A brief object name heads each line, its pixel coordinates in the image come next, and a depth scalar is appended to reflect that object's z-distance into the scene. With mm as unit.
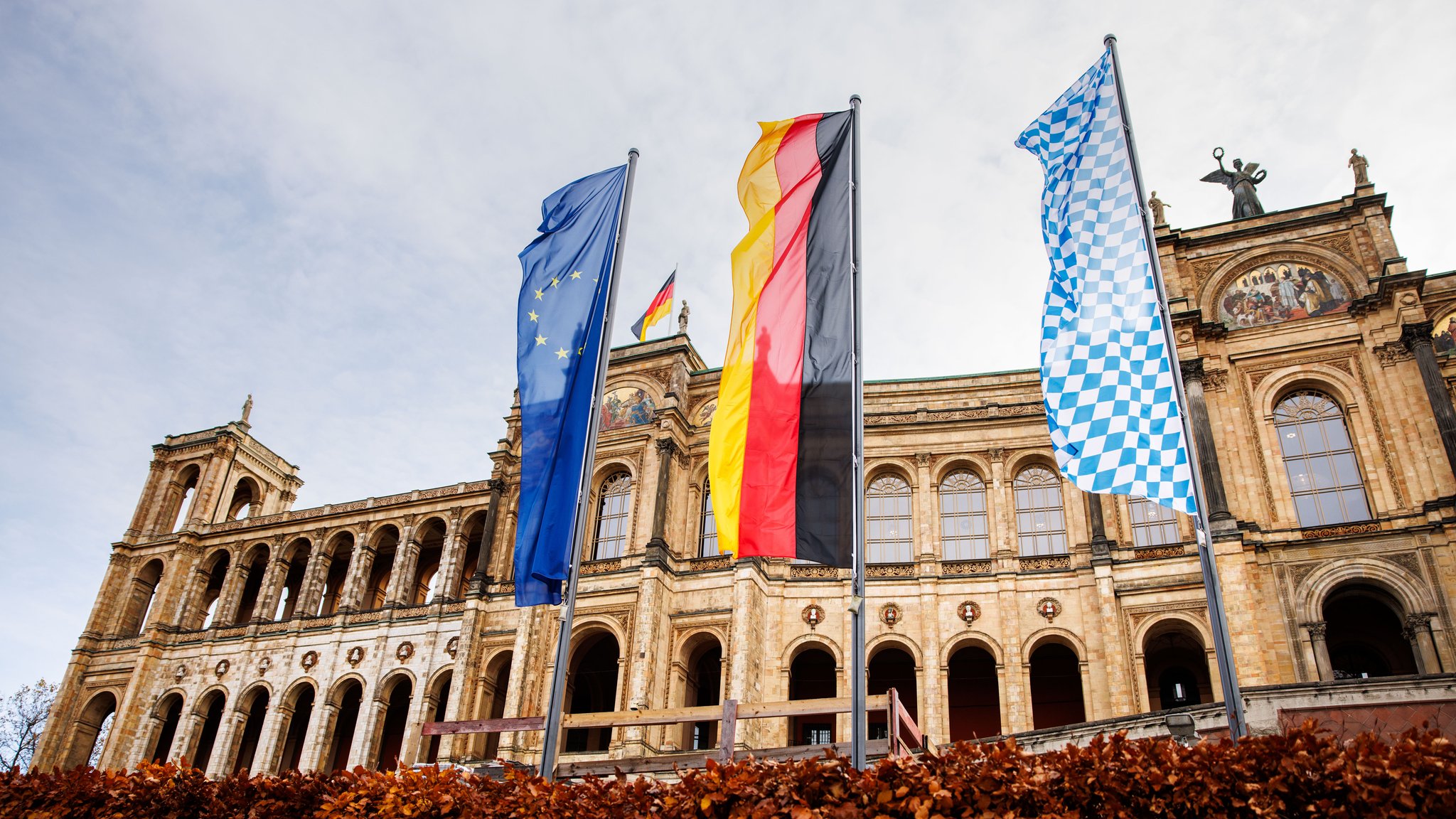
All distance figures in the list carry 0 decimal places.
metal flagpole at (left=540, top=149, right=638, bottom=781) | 13539
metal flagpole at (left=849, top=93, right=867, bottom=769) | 11555
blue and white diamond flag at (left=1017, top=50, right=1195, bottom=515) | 12805
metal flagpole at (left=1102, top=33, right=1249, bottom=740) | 10758
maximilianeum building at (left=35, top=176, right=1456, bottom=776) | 27438
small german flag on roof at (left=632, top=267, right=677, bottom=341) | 38469
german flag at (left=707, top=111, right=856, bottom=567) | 13586
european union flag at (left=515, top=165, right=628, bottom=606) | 15094
